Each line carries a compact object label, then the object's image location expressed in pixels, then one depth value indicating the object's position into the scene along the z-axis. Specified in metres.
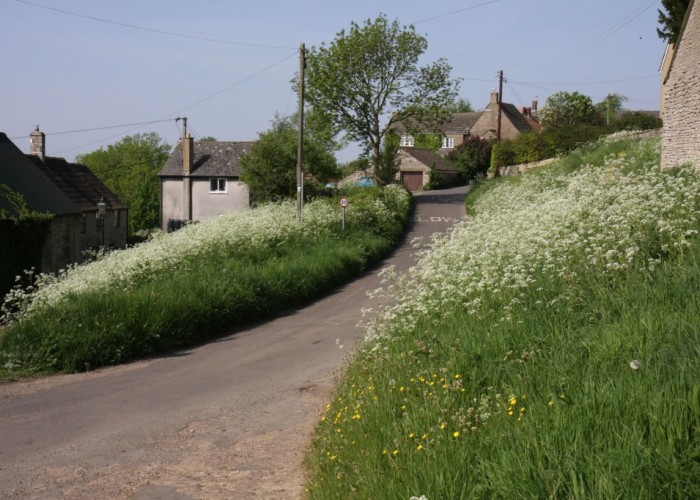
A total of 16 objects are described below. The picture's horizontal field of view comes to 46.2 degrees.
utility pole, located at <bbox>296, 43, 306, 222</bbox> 29.55
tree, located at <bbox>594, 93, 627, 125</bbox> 81.75
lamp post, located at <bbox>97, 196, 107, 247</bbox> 48.84
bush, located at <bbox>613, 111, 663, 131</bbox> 56.59
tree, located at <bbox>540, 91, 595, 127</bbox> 78.75
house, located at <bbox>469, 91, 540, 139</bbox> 90.28
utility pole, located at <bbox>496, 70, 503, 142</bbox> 58.66
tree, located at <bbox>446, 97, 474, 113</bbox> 157.62
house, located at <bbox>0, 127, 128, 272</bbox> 36.97
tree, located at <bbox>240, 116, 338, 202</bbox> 36.66
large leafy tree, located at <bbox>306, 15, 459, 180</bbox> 56.50
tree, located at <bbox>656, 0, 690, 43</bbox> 35.50
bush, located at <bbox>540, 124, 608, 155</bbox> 48.50
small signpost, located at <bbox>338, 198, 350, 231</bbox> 31.39
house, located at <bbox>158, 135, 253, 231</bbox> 65.31
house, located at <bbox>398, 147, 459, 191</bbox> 75.88
